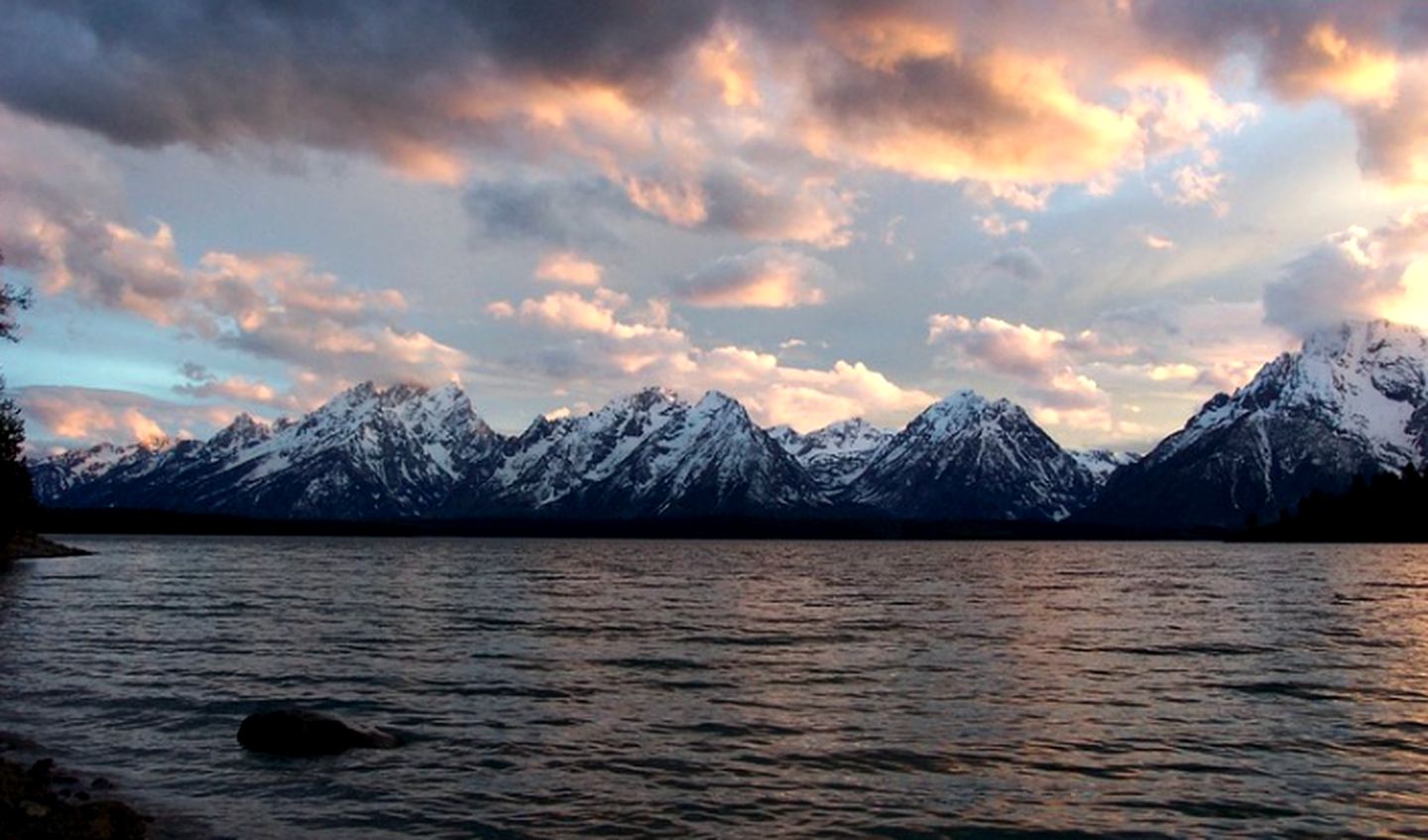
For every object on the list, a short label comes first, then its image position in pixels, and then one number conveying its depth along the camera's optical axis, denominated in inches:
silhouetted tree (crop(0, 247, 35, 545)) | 5132.9
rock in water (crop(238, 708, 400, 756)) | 1193.4
